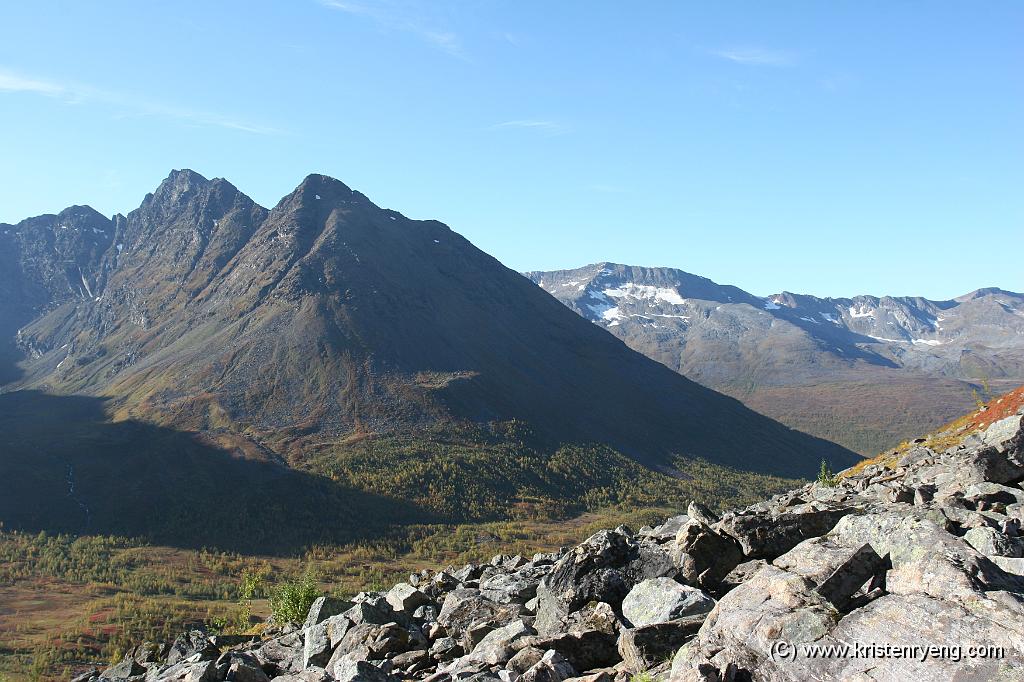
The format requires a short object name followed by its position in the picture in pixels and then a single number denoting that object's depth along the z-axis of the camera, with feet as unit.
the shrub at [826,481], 158.05
